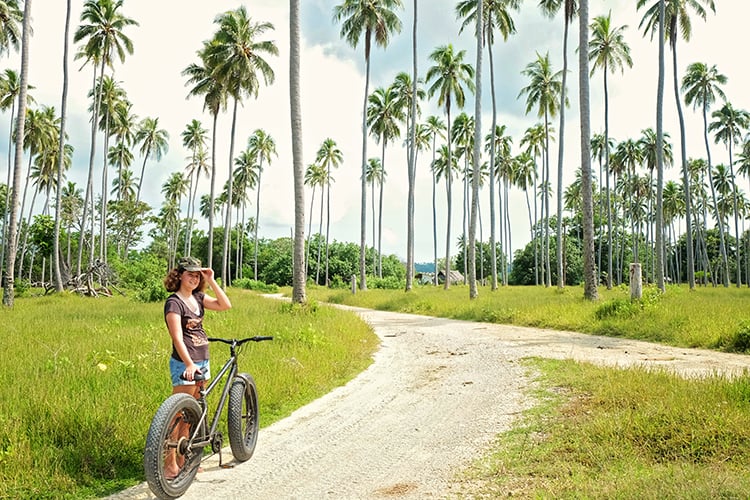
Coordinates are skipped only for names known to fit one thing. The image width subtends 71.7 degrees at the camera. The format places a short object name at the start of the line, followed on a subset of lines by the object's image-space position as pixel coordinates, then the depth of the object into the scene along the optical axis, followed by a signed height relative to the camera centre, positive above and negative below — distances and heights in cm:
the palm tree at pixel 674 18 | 2622 +1376
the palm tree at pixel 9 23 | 2405 +1224
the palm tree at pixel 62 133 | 2820 +853
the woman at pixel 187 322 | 444 -33
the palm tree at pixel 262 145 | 5506 +1489
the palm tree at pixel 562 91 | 2711 +1153
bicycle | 385 -124
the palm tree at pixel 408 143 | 3012 +876
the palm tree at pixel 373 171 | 6056 +1325
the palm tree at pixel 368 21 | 3014 +1553
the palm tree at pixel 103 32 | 3056 +1499
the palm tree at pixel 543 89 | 3453 +1317
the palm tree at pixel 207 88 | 3413 +1294
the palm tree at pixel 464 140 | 4294 +1236
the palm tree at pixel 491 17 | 2844 +1516
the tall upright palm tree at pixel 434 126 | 4556 +1392
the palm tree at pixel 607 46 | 3064 +1427
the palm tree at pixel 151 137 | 5328 +1515
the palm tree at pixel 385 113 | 3875 +1292
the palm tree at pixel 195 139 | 5334 +1499
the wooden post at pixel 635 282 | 1544 +12
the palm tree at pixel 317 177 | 6090 +1270
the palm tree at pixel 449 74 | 3381 +1391
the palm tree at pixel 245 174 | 6006 +1295
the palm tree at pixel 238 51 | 3114 +1412
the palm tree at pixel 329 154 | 5616 +1427
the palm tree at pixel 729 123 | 4191 +1324
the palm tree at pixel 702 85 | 3628 +1425
